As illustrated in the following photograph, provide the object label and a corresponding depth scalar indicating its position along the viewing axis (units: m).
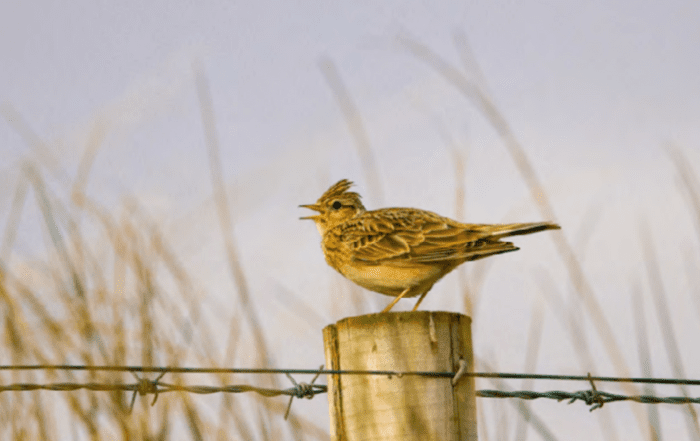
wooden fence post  7.82
